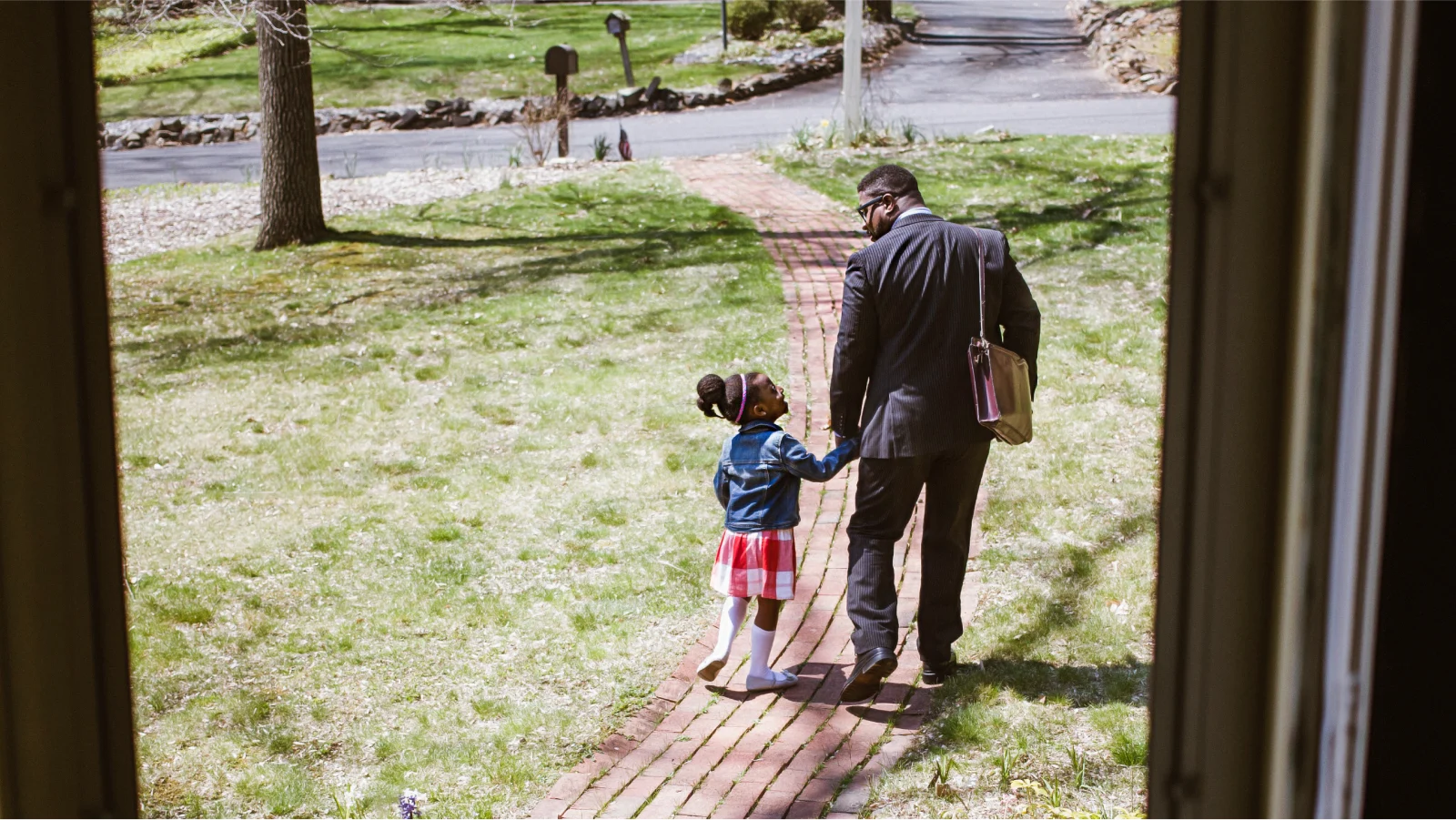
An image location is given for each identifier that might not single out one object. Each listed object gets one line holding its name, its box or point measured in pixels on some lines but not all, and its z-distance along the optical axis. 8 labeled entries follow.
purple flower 3.99
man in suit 4.77
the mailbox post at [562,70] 16.30
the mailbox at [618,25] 22.16
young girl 4.94
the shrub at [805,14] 27.73
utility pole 15.58
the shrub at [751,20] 27.62
